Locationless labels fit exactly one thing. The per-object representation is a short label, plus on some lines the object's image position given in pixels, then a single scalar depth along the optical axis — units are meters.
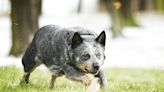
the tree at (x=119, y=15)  26.33
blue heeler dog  8.12
